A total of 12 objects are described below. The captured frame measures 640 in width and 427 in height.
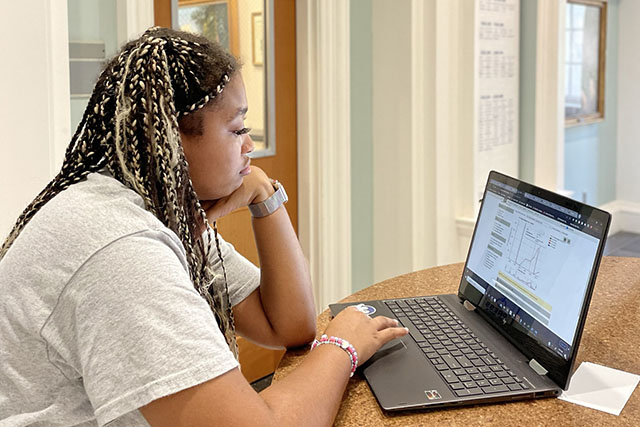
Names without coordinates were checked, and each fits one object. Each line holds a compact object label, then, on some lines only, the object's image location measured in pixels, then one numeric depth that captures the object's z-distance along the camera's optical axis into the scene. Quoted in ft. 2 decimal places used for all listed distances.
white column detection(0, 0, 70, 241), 5.86
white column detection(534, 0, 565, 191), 11.39
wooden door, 9.44
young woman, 2.76
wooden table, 3.25
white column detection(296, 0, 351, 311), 9.64
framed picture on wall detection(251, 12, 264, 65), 9.24
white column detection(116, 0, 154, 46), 6.97
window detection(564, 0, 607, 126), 16.66
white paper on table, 3.38
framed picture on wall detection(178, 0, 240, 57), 8.47
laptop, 3.42
